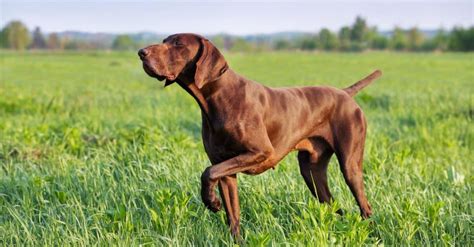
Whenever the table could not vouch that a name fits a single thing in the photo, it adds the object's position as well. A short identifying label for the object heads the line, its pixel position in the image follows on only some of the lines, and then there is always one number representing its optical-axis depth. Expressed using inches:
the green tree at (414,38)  3531.0
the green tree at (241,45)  4062.5
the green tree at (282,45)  4351.9
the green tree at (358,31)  3951.8
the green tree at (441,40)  3235.7
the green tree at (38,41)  3783.2
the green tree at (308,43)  3937.0
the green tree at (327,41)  3663.9
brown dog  165.0
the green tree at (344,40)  3548.2
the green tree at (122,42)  4487.5
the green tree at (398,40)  3607.3
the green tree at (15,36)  3700.8
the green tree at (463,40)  2950.3
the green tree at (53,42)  3730.3
